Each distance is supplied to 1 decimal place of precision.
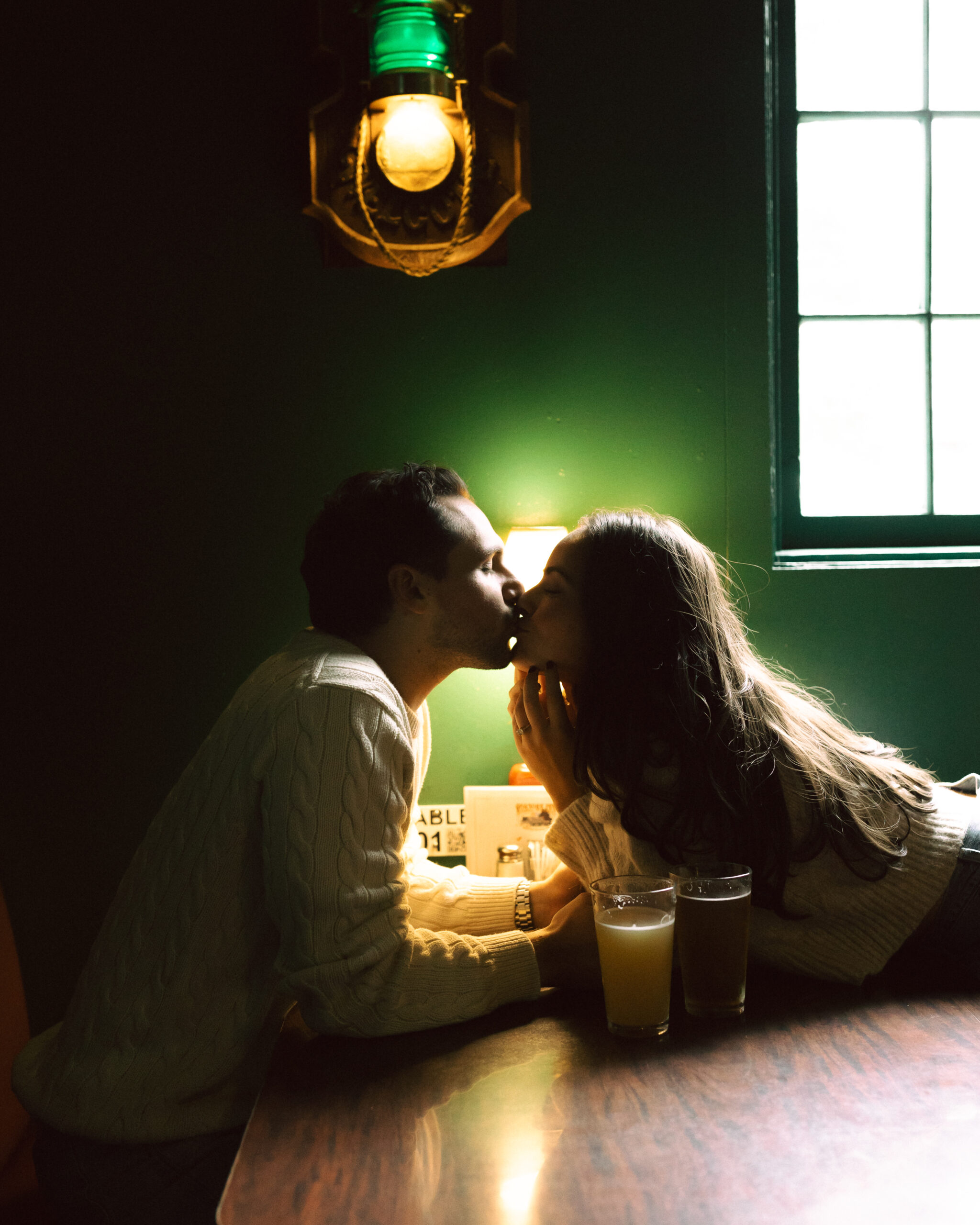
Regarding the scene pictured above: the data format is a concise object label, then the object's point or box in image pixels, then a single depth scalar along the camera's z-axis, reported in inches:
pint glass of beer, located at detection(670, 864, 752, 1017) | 42.4
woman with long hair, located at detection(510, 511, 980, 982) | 48.4
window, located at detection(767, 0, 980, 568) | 81.7
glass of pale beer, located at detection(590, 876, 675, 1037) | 41.0
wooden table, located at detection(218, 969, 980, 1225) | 29.9
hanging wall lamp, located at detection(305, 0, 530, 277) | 71.4
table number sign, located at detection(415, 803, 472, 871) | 78.4
